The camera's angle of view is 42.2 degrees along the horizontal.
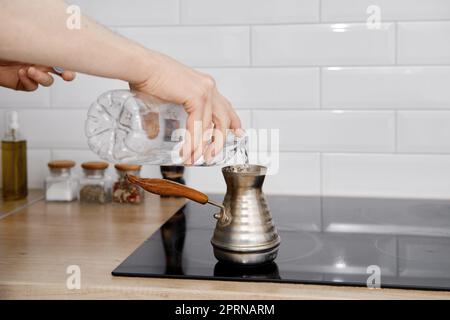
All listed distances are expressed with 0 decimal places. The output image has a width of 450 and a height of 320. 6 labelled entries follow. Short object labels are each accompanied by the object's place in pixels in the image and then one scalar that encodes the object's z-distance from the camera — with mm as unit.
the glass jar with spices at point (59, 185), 1428
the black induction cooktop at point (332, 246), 896
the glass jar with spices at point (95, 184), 1403
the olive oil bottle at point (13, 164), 1438
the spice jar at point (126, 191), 1397
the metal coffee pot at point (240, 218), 946
